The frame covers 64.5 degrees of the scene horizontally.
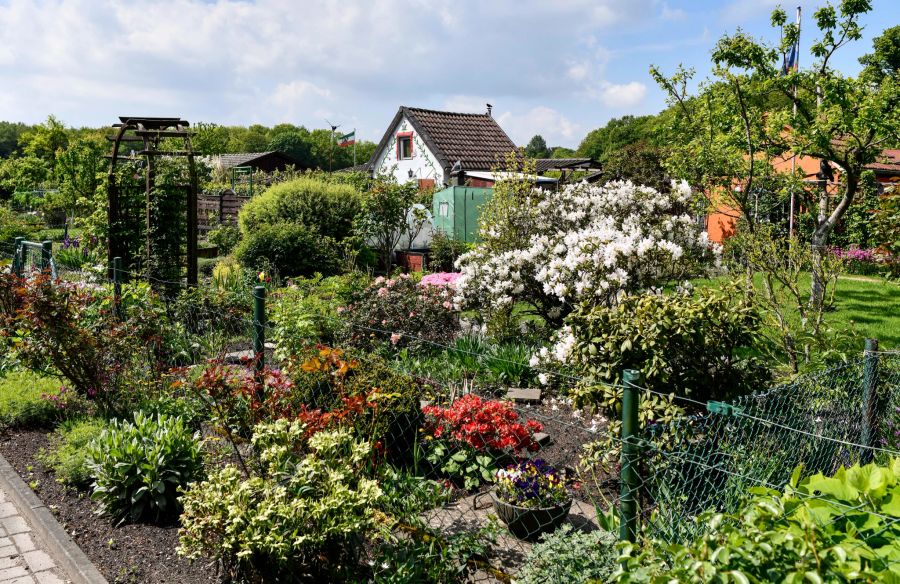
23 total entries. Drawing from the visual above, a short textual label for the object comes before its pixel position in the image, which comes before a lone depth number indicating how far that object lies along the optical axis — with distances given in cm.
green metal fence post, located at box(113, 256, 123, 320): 700
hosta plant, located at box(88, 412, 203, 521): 429
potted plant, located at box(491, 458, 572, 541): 413
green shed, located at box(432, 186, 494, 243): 1802
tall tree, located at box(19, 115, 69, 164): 3394
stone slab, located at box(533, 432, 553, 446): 555
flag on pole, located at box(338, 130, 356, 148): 4510
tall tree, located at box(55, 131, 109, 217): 2303
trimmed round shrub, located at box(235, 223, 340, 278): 1298
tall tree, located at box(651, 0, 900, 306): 959
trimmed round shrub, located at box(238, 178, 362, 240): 1523
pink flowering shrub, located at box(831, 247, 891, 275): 1680
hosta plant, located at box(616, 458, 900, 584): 171
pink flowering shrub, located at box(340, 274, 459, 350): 837
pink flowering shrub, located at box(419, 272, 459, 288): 942
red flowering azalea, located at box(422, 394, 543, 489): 440
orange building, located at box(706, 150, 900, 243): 2077
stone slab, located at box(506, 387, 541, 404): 675
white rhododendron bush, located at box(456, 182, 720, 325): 666
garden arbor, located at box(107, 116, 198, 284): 1096
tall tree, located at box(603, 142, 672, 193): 2239
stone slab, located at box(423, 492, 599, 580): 382
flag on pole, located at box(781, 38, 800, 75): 1024
